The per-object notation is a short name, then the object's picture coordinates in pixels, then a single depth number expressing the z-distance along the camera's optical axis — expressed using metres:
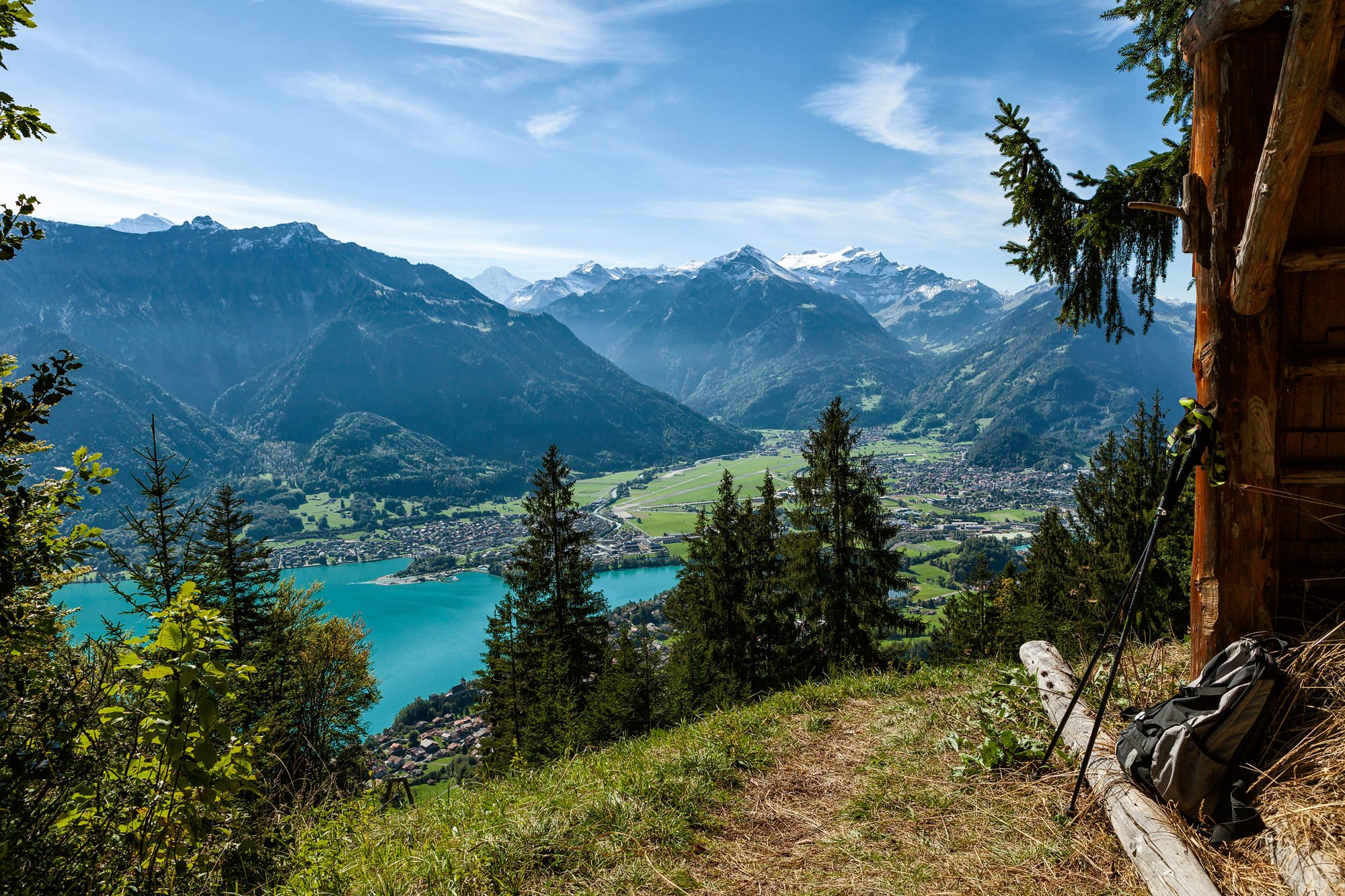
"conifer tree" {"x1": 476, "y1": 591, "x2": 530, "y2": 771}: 18.41
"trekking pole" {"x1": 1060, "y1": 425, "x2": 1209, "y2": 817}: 3.29
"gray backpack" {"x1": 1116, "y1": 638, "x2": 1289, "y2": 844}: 3.07
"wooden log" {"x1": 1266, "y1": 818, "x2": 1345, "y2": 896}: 2.39
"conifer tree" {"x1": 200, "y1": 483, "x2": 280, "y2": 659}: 13.78
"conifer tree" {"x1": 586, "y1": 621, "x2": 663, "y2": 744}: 14.91
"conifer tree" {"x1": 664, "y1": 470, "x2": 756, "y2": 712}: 18.09
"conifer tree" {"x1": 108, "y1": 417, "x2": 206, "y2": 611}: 8.69
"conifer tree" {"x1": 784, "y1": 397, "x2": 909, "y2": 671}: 16.03
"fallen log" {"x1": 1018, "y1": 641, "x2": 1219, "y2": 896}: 2.73
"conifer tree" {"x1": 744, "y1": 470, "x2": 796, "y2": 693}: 17.70
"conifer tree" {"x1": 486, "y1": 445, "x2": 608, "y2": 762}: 19.11
